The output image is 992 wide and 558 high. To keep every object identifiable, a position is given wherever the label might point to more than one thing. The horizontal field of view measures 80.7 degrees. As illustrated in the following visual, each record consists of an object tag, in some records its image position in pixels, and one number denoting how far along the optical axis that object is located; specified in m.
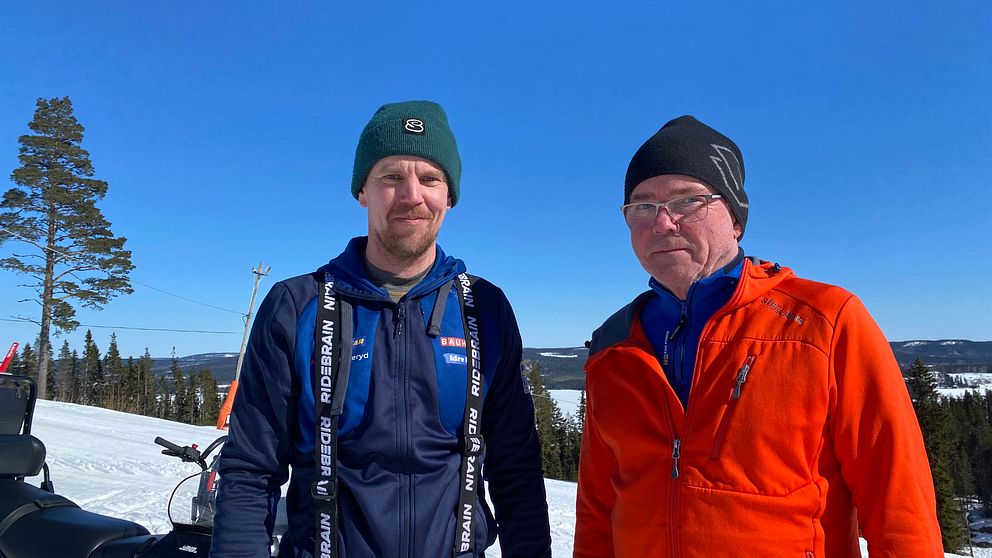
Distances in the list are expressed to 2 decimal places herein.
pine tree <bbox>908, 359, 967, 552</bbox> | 33.62
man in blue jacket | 1.78
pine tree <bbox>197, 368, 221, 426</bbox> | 58.03
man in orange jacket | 1.53
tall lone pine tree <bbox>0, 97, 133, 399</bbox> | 24.50
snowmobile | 2.18
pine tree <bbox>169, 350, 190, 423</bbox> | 58.74
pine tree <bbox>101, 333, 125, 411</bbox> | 59.08
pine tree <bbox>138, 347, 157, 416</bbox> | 58.38
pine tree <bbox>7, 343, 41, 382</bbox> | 35.40
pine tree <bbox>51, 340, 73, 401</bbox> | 52.85
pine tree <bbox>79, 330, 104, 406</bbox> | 58.66
